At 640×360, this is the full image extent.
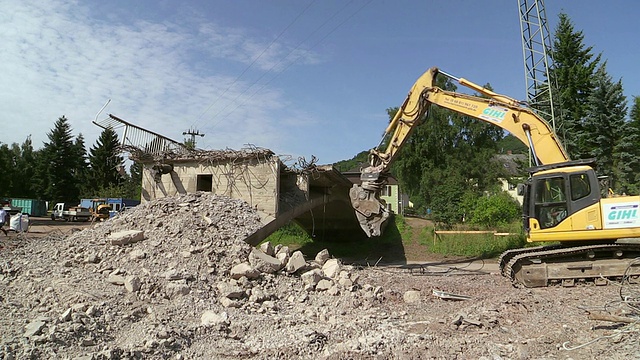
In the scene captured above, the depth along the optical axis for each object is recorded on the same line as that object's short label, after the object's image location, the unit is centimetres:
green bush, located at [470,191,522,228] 2247
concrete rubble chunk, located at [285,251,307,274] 1034
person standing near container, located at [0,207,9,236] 1712
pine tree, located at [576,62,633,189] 2259
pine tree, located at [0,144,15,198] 4319
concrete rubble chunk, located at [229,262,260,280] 938
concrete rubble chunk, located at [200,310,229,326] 728
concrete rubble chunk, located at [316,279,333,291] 978
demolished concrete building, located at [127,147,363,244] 1442
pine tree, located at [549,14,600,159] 2652
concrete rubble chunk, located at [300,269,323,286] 987
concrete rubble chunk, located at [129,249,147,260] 953
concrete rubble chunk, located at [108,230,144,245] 1029
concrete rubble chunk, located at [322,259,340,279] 1060
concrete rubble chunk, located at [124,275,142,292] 798
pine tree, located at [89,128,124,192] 4766
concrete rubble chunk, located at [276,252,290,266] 1054
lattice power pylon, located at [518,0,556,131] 2086
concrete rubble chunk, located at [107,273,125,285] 832
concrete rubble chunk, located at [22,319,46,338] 553
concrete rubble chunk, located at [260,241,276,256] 1106
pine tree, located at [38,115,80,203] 4819
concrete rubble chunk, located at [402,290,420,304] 933
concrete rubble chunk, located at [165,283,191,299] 815
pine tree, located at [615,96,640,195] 2184
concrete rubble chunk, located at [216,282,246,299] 856
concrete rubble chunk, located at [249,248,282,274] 994
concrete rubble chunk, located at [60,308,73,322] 607
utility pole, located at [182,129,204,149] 3803
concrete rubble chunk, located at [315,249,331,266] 1208
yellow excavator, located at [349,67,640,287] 920
